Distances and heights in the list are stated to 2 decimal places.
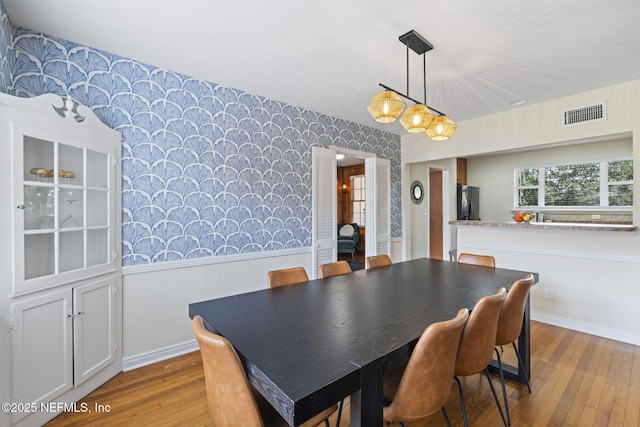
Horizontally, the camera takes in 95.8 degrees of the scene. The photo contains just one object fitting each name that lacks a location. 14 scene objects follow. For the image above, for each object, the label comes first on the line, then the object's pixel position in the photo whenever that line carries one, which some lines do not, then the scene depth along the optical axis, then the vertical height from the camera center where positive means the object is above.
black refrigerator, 5.62 +0.20
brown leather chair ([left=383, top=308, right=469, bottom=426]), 1.15 -0.68
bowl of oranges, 3.57 -0.05
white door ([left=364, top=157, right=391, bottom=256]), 4.40 +0.13
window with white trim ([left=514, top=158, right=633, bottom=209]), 4.71 +0.49
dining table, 0.92 -0.52
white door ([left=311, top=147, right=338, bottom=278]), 3.70 +0.10
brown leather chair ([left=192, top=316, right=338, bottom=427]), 1.00 -0.62
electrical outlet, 3.37 -0.94
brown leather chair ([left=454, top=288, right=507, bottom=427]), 1.43 -0.63
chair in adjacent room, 7.19 -0.63
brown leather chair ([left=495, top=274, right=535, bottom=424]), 1.75 -0.63
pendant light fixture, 1.91 +0.70
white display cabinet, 1.64 -0.26
